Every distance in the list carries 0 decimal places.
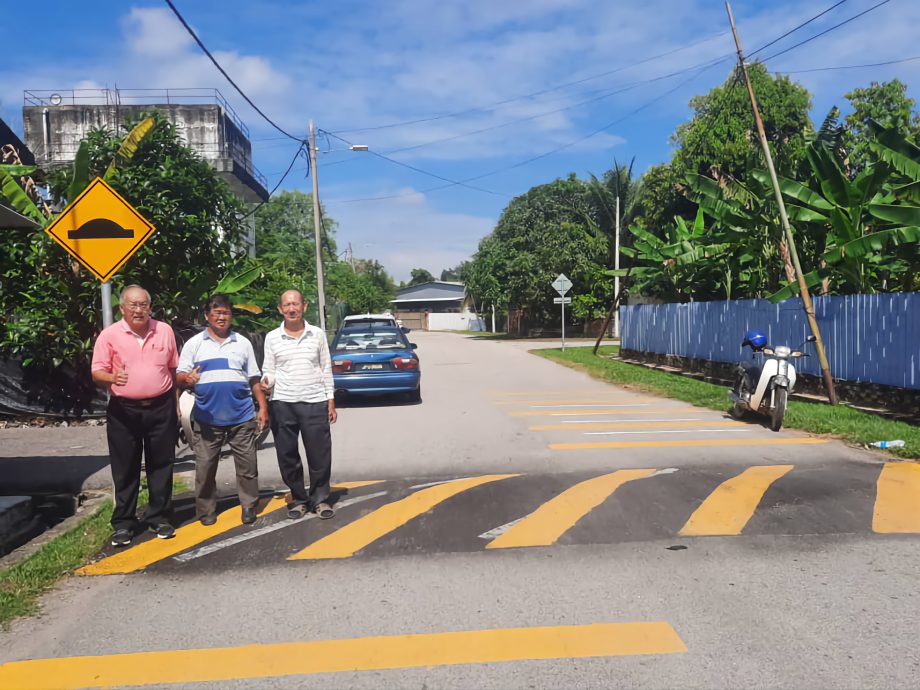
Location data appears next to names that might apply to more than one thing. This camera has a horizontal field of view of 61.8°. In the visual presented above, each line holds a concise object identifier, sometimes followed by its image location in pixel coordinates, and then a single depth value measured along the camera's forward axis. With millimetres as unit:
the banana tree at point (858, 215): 11797
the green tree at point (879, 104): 37406
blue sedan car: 13695
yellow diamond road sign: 6422
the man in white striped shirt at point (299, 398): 6082
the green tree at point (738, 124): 33625
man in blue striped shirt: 5898
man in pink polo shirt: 5535
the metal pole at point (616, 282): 41688
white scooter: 10508
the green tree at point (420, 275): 136375
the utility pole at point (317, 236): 28016
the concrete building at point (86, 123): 32750
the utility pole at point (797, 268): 12336
